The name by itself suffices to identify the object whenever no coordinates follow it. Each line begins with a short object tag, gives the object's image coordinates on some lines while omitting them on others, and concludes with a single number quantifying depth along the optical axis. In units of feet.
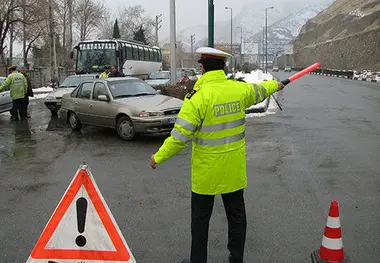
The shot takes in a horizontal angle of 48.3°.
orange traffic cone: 11.57
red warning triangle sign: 10.51
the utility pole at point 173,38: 60.95
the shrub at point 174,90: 50.19
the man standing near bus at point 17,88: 44.29
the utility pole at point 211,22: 52.33
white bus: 77.77
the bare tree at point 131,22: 272.31
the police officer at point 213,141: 11.03
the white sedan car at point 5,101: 46.91
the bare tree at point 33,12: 107.96
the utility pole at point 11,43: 135.46
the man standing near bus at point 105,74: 49.01
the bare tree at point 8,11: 106.01
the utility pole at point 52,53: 105.70
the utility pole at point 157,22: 234.17
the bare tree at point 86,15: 185.57
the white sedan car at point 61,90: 50.89
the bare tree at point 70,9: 153.23
